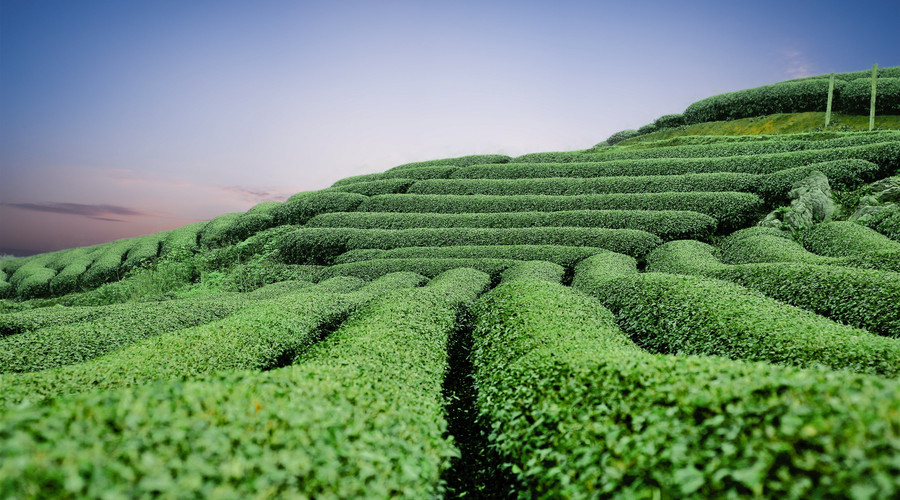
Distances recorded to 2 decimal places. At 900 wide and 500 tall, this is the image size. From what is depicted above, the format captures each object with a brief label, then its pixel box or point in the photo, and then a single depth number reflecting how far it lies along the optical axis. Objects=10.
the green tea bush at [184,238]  45.78
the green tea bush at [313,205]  42.19
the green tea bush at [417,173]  47.22
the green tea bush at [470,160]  51.34
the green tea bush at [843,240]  19.22
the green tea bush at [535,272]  22.84
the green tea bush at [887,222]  21.83
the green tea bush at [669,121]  64.88
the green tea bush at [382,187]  44.56
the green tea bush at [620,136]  80.19
